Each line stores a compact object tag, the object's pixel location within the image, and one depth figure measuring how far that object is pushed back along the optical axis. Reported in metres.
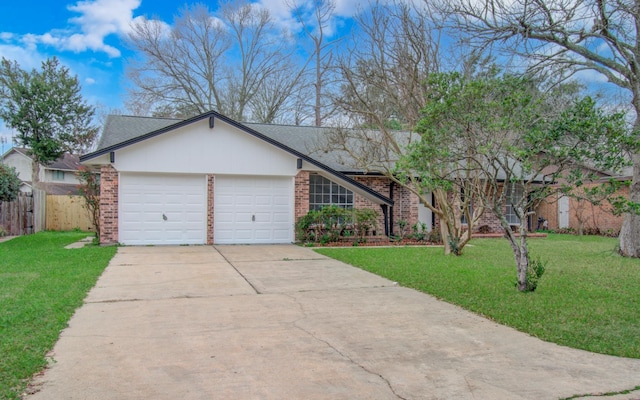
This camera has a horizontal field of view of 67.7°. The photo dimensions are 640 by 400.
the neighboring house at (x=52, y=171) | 34.96
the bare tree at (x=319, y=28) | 19.72
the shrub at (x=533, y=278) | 7.52
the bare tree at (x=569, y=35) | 11.03
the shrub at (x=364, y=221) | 15.90
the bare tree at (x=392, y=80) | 12.84
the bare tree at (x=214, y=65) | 29.55
